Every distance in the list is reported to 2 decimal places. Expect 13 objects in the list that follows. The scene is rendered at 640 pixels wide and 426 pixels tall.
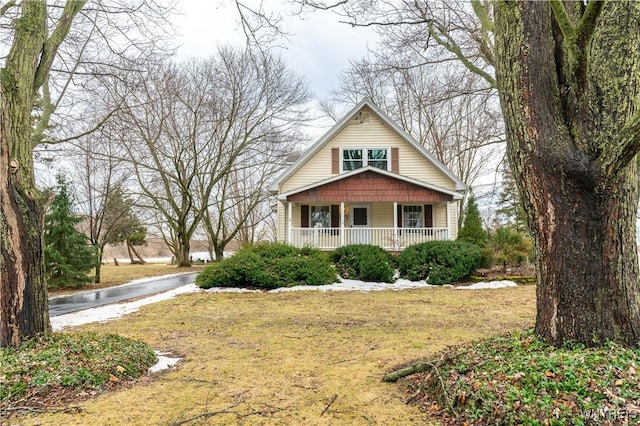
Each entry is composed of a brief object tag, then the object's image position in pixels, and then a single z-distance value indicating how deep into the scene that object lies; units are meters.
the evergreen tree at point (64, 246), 13.54
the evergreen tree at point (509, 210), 26.88
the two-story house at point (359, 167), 16.72
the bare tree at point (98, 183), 17.30
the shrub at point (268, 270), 12.34
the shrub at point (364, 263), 13.61
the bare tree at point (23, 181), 4.33
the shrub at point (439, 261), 13.44
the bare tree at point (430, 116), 24.20
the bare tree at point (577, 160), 3.13
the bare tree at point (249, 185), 25.50
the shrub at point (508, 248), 14.20
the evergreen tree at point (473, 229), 15.75
